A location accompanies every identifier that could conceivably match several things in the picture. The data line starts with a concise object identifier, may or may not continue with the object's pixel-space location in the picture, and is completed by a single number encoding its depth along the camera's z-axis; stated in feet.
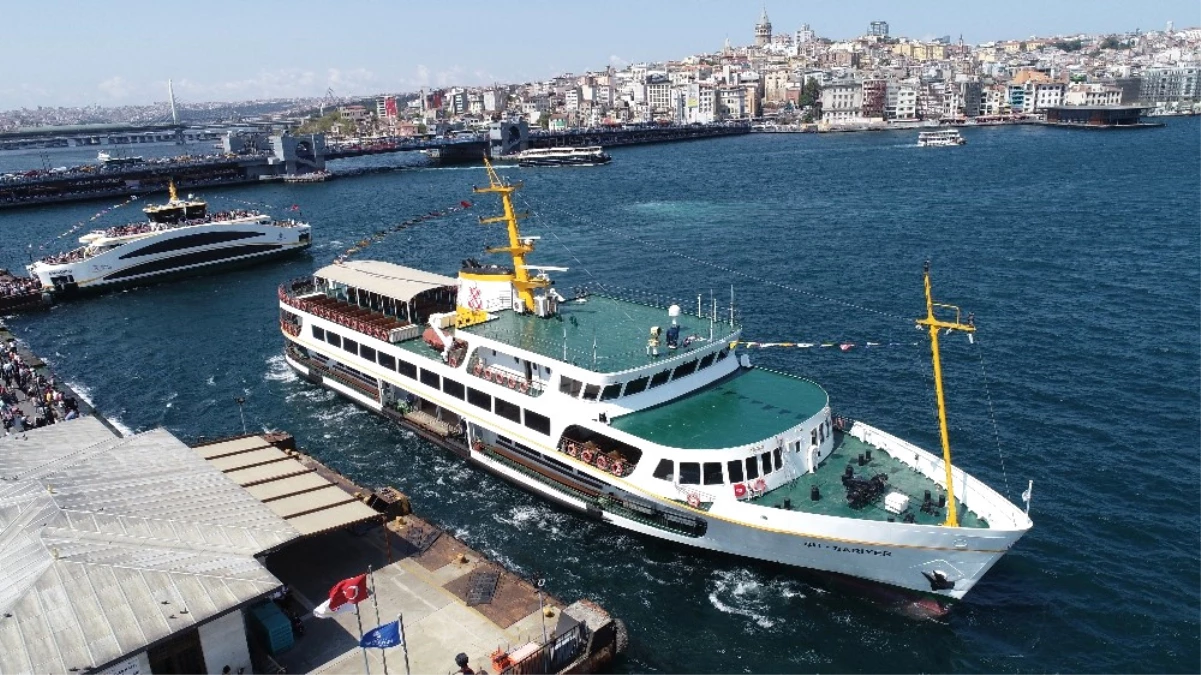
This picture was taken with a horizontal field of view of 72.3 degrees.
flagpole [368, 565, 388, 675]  66.03
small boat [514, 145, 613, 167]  558.56
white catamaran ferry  228.84
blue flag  58.90
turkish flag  60.23
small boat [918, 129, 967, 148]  573.33
